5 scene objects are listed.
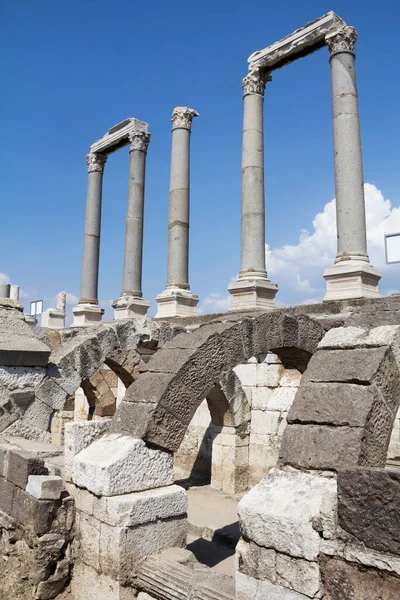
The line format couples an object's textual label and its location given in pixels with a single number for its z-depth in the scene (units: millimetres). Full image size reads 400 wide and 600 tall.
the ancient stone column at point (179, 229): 14645
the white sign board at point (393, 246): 9398
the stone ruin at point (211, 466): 2527
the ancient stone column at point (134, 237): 16969
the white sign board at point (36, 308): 22183
